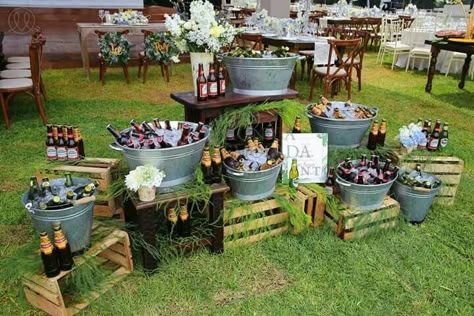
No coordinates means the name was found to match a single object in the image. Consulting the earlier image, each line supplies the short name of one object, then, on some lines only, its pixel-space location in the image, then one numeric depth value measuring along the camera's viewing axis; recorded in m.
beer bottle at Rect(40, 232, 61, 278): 1.53
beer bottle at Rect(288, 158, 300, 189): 2.29
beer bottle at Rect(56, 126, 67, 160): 2.29
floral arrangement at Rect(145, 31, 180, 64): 5.22
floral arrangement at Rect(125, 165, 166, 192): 1.73
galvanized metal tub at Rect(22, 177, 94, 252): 1.63
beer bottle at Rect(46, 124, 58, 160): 2.28
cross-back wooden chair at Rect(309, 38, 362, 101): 4.47
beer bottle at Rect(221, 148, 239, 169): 2.14
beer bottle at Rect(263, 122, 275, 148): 2.54
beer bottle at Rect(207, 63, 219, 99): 2.19
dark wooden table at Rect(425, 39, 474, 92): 4.64
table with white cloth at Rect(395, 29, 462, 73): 6.66
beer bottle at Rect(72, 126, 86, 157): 2.29
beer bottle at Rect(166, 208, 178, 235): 1.92
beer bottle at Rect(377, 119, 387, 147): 2.62
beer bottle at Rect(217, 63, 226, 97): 2.23
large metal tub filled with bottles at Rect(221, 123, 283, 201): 2.08
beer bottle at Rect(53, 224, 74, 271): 1.56
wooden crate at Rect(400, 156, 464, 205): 2.49
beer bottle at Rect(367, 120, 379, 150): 2.59
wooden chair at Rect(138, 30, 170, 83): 5.62
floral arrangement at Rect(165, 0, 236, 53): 2.06
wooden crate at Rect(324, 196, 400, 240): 2.17
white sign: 2.36
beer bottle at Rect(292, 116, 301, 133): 2.55
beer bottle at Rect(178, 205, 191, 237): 1.95
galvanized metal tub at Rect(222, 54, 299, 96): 2.21
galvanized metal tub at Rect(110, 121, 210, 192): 1.81
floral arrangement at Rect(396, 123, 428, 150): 2.52
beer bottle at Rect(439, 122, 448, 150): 2.58
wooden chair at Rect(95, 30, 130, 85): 5.44
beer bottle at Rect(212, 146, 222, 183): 2.01
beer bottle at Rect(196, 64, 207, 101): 2.16
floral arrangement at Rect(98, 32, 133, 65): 5.34
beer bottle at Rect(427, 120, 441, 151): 2.57
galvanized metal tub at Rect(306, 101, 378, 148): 2.51
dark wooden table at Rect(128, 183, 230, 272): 1.80
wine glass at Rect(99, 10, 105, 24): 6.04
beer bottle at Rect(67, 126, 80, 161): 2.30
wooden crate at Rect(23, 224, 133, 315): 1.59
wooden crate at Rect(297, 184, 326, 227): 2.22
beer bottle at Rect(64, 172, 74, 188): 1.85
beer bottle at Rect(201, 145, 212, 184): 1.98
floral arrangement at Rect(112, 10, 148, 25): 5.86
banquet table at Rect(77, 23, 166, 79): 5.48
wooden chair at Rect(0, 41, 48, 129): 3.60
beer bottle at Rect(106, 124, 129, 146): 1.93
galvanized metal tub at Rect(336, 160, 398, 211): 2.18
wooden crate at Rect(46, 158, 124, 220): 2.18
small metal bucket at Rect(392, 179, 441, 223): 2.30
